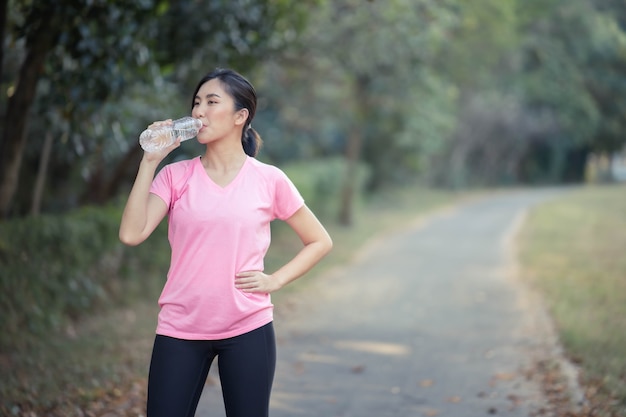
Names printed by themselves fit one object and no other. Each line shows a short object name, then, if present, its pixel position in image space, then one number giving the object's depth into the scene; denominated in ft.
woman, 10.21
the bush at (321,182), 65.00
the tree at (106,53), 22.98
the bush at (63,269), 26.50
